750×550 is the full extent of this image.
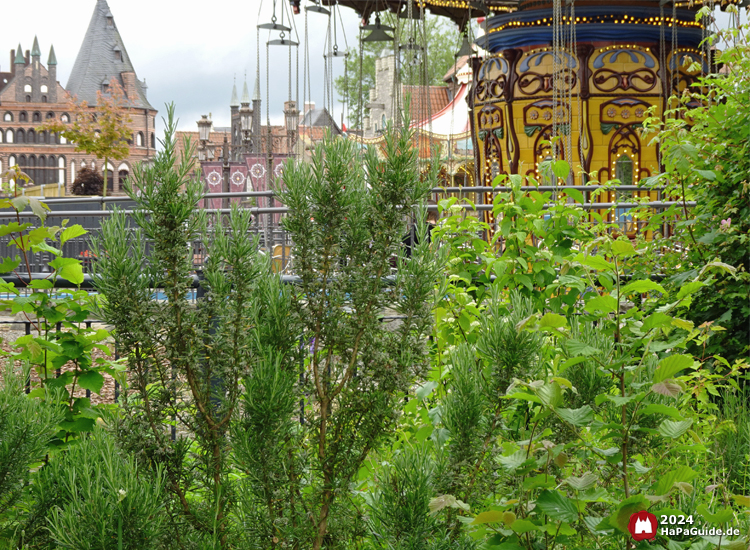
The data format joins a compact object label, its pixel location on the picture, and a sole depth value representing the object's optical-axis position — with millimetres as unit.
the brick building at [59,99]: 72812
